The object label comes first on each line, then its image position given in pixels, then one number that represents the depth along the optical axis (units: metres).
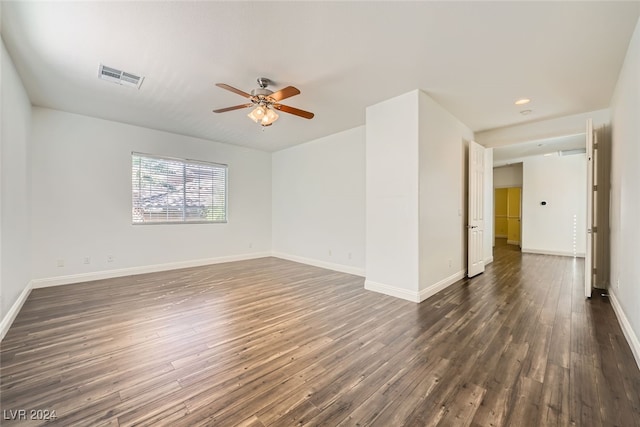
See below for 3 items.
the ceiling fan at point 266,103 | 2.99
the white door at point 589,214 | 3.59
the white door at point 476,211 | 4.63
